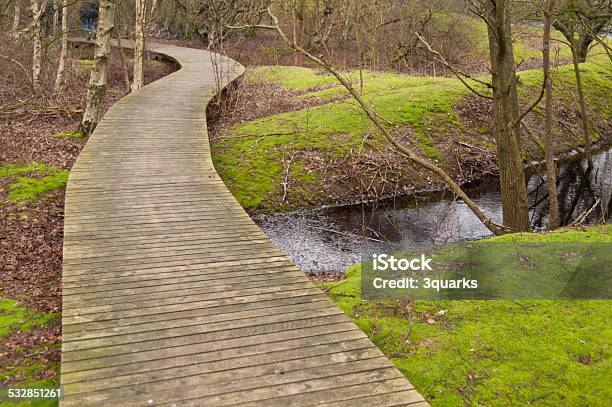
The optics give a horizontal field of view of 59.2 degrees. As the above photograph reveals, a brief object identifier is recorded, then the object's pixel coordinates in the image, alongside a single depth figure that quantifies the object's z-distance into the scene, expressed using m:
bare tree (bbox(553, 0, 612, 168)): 16.08
